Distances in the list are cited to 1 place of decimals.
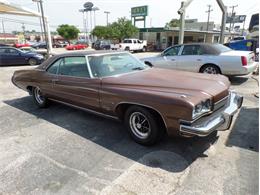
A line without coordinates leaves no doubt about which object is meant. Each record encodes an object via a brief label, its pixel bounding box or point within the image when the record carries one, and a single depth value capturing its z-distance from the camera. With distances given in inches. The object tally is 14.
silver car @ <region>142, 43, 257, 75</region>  264.2
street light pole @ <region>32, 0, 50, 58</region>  774.0
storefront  1287.4
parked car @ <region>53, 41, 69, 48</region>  1963.6
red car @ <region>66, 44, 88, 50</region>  1489.9
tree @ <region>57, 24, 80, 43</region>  2000.5
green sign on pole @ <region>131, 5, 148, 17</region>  1614.2
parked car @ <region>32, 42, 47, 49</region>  1591.0
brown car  106.6
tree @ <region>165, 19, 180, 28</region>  2223.2
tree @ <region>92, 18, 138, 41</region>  1401.3
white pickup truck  1080.9
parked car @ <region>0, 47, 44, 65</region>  546.0
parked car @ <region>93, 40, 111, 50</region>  1247.0
